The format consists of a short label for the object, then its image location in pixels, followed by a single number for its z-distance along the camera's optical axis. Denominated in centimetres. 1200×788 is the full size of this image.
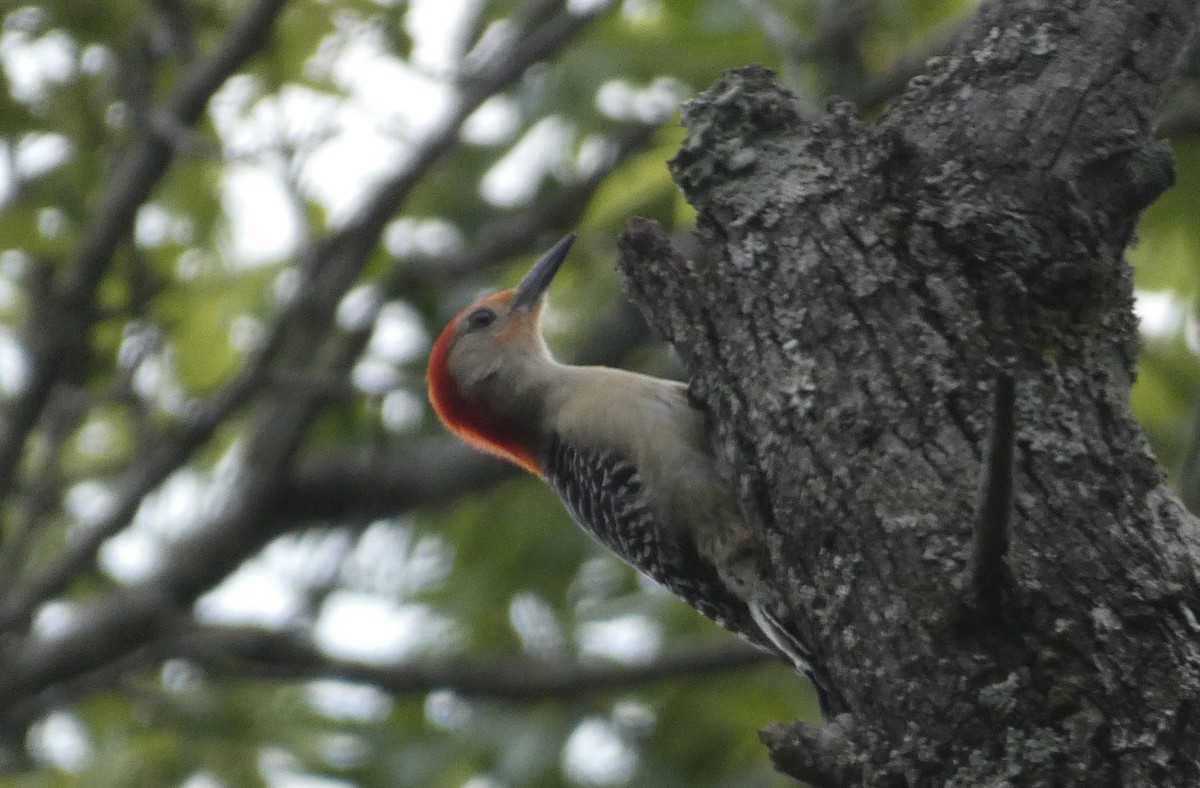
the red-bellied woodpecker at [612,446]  966
